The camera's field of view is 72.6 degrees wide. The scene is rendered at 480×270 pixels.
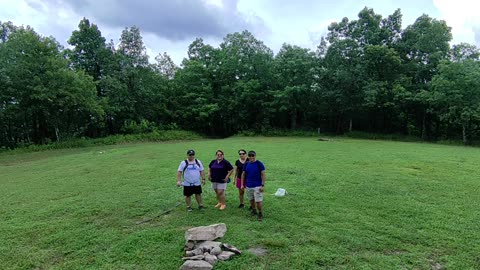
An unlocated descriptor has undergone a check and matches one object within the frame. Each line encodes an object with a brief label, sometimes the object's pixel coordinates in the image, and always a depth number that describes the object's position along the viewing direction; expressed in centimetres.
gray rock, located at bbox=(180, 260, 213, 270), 488
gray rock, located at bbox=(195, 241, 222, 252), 546
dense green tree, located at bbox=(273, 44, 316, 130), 3597
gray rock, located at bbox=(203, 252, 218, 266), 515
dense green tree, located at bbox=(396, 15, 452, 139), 3219
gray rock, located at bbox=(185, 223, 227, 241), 568
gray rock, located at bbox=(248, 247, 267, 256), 551
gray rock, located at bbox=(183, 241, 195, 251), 556
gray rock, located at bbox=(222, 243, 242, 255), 544
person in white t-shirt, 772
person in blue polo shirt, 711
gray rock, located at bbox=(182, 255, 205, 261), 514
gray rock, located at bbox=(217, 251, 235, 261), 526
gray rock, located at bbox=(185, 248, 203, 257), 534
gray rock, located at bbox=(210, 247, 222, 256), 537
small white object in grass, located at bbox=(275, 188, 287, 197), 904
